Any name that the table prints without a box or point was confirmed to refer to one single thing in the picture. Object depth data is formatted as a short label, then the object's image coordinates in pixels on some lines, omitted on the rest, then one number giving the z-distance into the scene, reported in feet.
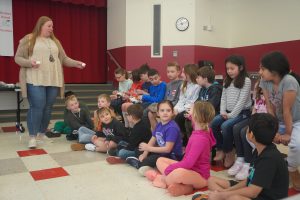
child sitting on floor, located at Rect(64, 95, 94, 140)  10.94
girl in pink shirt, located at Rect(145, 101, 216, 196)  5.74
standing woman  9.19
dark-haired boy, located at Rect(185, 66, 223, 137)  8.21
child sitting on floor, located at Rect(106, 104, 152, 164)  7.90
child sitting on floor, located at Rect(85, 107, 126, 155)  8.75
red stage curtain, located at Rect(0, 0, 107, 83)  18.85
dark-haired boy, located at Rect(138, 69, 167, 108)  10.12
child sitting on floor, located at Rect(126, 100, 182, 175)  6.77
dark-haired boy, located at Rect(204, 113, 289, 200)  4.23
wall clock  17.58
